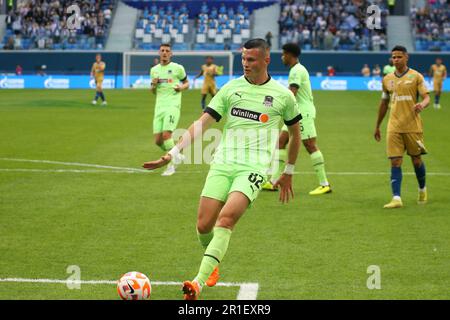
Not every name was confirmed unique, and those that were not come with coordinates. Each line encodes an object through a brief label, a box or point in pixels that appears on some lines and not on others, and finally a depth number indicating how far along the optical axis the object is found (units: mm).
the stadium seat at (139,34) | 59962
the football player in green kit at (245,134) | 7562
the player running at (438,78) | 37844
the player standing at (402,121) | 12406
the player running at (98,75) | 37500
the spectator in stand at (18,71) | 55000
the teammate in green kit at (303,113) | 13303
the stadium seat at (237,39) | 58828
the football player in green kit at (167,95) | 16062
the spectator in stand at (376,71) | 53288
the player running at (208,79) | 36594
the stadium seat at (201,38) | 58500
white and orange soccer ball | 7023
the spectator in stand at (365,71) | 54000
